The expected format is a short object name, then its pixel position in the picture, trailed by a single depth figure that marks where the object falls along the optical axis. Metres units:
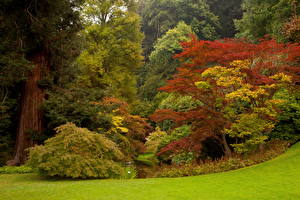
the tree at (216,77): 10.46
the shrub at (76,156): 9.12
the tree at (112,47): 20.50
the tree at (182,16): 37.25
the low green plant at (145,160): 19.31
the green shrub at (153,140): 19.11
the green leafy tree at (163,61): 32.78
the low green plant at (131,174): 12.36
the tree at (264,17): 18.44
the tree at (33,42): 12.48
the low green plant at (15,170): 11.30
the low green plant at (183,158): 12.30
